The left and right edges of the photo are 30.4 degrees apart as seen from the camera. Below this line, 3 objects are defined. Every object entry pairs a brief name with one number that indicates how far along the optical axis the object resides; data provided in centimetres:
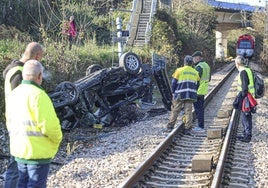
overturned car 1145
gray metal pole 1650
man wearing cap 1208
